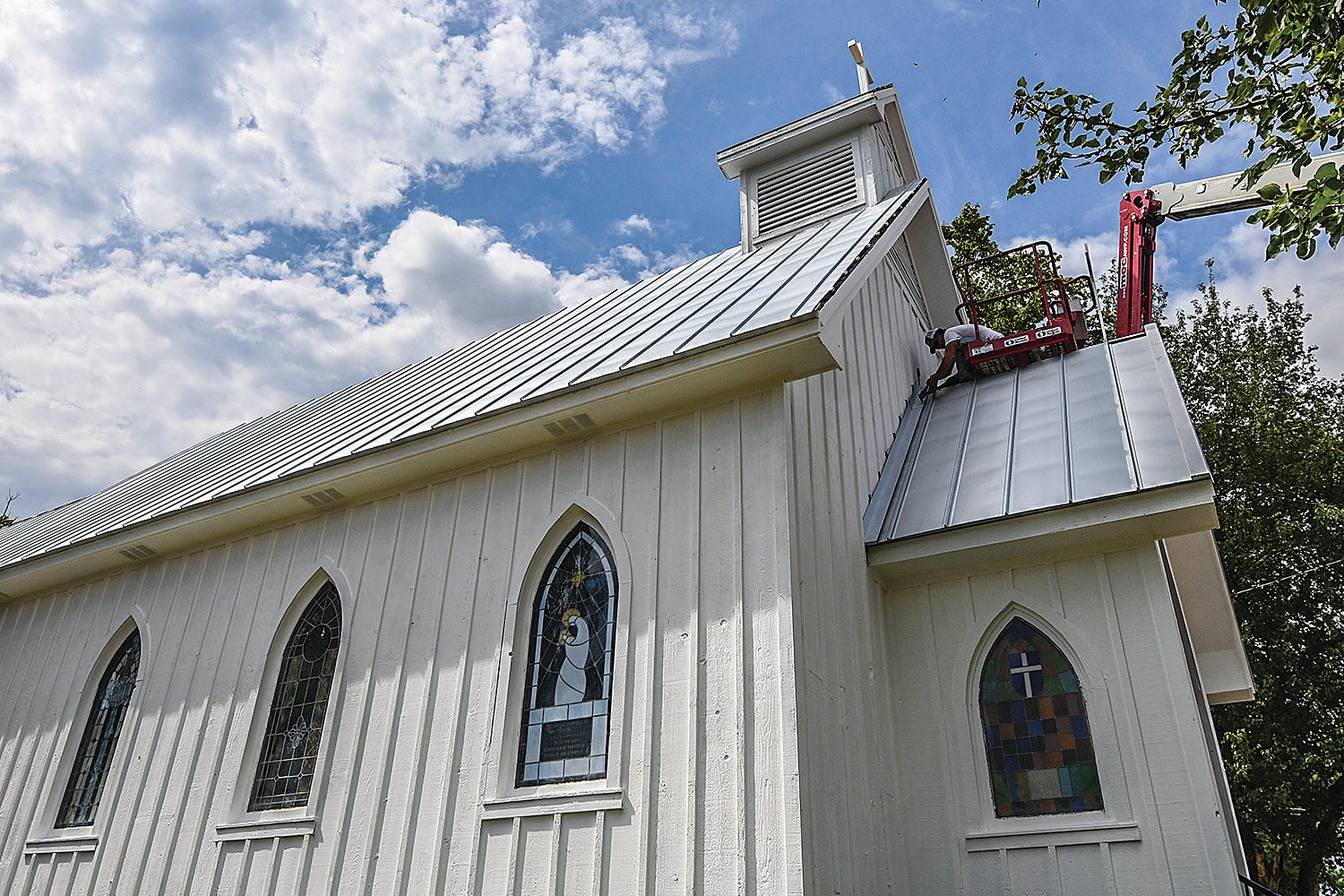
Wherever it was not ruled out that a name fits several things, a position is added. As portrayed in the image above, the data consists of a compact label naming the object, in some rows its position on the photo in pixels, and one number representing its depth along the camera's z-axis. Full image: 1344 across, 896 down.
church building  5.91
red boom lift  12.52
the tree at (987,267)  23.72
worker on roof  11.20
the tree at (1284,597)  18.23
